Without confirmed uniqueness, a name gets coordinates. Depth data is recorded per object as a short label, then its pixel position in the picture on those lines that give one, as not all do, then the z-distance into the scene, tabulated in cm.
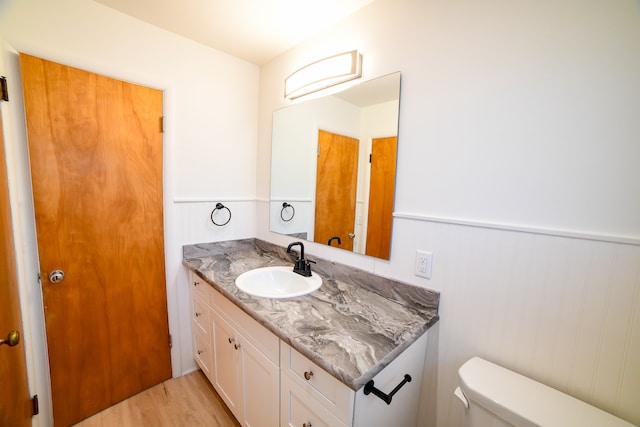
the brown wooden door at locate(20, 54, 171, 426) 128
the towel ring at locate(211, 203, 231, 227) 190
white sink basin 144
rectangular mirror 128
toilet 72
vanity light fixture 131
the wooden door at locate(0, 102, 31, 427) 91
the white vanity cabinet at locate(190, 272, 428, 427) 83
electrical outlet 113
